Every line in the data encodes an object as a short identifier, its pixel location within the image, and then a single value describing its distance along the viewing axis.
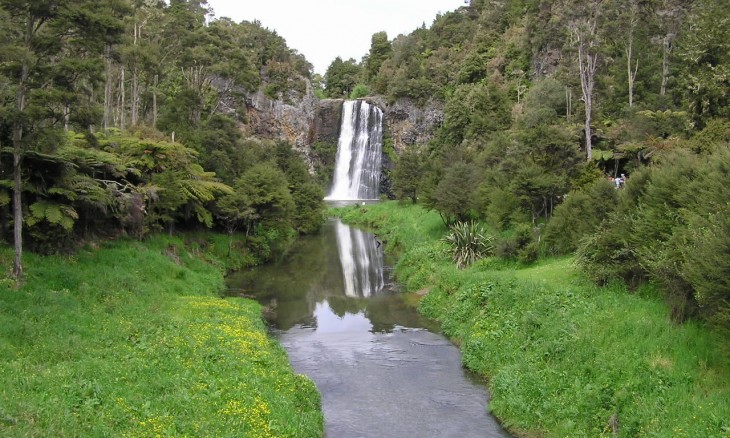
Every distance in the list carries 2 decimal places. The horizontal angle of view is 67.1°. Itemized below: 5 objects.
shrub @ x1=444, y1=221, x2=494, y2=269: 28.45
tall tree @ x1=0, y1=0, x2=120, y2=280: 15.95
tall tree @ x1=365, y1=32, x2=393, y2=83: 105.69
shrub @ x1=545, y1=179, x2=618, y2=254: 21.59
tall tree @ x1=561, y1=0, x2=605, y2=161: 39.19
